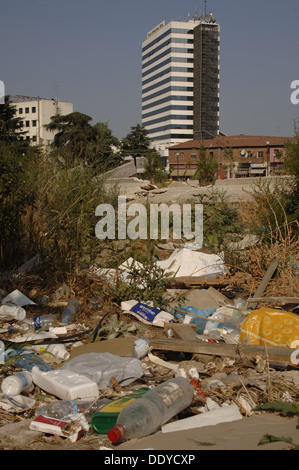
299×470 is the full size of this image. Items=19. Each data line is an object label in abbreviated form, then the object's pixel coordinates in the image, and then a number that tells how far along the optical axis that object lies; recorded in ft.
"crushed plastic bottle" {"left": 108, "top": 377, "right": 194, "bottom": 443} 7.03
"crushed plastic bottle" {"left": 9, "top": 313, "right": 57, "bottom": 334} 13.20
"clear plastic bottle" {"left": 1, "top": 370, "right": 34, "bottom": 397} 8.77
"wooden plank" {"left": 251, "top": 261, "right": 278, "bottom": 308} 15.90
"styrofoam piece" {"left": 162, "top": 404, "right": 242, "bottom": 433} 7.34
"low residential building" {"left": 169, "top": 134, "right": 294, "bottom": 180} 176.45
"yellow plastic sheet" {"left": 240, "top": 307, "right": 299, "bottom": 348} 11.25
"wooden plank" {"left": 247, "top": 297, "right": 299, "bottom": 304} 14.46
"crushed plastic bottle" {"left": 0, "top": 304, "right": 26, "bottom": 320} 13.61
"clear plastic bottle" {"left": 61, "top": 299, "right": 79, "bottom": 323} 14.34
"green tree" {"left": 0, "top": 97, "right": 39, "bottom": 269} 17.22
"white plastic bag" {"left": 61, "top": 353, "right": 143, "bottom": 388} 9.62
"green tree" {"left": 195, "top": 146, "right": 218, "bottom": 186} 55.99
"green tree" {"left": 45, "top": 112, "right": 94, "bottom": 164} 123.74
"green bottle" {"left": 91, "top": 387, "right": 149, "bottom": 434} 7.61
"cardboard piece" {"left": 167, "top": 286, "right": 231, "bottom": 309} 15.83
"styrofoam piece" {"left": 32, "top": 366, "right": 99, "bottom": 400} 8.60
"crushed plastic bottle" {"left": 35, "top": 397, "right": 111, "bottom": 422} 8.10
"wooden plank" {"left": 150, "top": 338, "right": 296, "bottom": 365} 10.37
